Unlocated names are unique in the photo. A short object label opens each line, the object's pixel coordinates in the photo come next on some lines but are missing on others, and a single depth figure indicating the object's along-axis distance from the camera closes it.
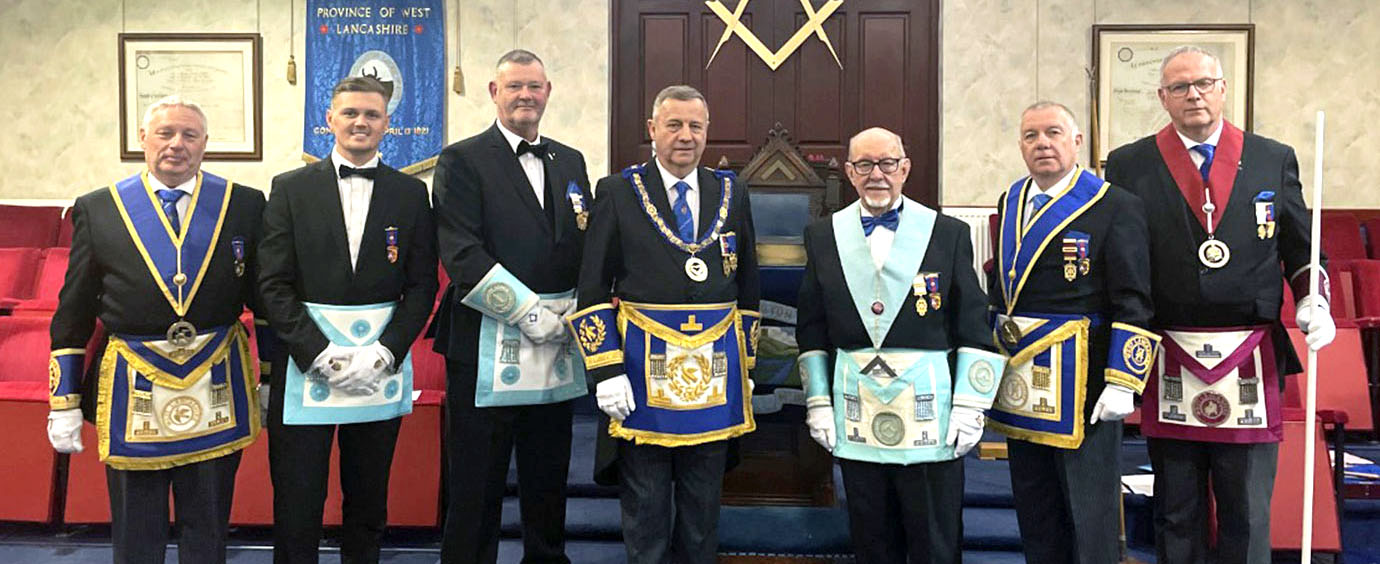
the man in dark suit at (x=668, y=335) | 2.41
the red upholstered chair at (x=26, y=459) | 3.51
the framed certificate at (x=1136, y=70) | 6.51
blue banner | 6.68
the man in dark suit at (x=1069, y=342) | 2.35
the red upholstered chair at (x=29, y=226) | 6.61
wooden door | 6.64
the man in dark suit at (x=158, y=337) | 2.36
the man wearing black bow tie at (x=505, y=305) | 2.57
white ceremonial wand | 1.99
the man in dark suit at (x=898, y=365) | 2.34
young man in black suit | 2.45
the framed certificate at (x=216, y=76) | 6.76
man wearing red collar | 2.40
